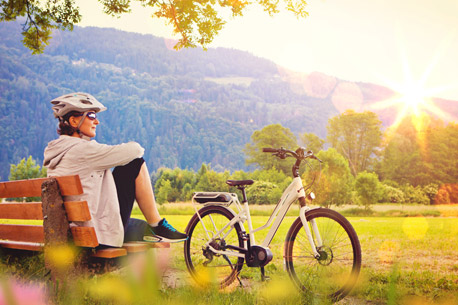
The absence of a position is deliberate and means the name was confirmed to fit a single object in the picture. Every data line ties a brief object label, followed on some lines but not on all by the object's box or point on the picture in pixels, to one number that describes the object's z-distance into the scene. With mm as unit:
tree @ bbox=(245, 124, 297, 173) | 53188
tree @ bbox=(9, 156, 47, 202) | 58250
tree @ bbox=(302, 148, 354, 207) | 27359
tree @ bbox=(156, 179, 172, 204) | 34806
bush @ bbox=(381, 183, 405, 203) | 33125
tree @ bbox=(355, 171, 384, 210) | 29844
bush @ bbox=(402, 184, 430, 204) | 34719
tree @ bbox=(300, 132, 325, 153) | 56600
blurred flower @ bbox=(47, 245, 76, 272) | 3568
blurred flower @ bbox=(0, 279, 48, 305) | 1567
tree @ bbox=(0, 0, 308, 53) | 9062
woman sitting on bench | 3613
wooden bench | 3496
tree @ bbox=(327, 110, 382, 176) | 54938
